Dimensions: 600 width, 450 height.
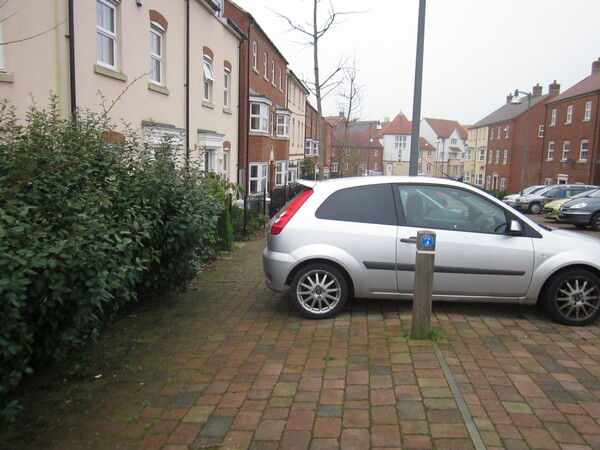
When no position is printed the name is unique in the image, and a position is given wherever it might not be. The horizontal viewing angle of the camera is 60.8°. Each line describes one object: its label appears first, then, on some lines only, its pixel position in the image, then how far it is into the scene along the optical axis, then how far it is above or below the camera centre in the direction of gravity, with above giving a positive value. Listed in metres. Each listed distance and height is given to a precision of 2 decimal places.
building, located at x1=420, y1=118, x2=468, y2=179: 103.19 +7.16
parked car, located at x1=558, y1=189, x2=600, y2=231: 17.56 -1.20
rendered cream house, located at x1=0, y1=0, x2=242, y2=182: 7.42 +1.97
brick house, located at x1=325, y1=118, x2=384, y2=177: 86.99 +5.12
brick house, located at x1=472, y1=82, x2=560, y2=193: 48.45 +3.44
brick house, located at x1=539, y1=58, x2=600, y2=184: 36.81 +3.29
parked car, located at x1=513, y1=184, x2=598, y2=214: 26.55 -1.09
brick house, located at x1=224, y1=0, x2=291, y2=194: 23.19 +2.96
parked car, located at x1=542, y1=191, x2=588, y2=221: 20.64 -1.37
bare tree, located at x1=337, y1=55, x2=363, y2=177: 31.24 +4.24
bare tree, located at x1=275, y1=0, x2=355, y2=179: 20.08 +4.24
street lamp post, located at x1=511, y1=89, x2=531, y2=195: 29.99 +4.57
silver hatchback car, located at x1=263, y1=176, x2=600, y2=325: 5.42 -0.87
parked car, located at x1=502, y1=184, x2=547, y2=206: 29.48 -1.04
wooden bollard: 4.66 -0.92
